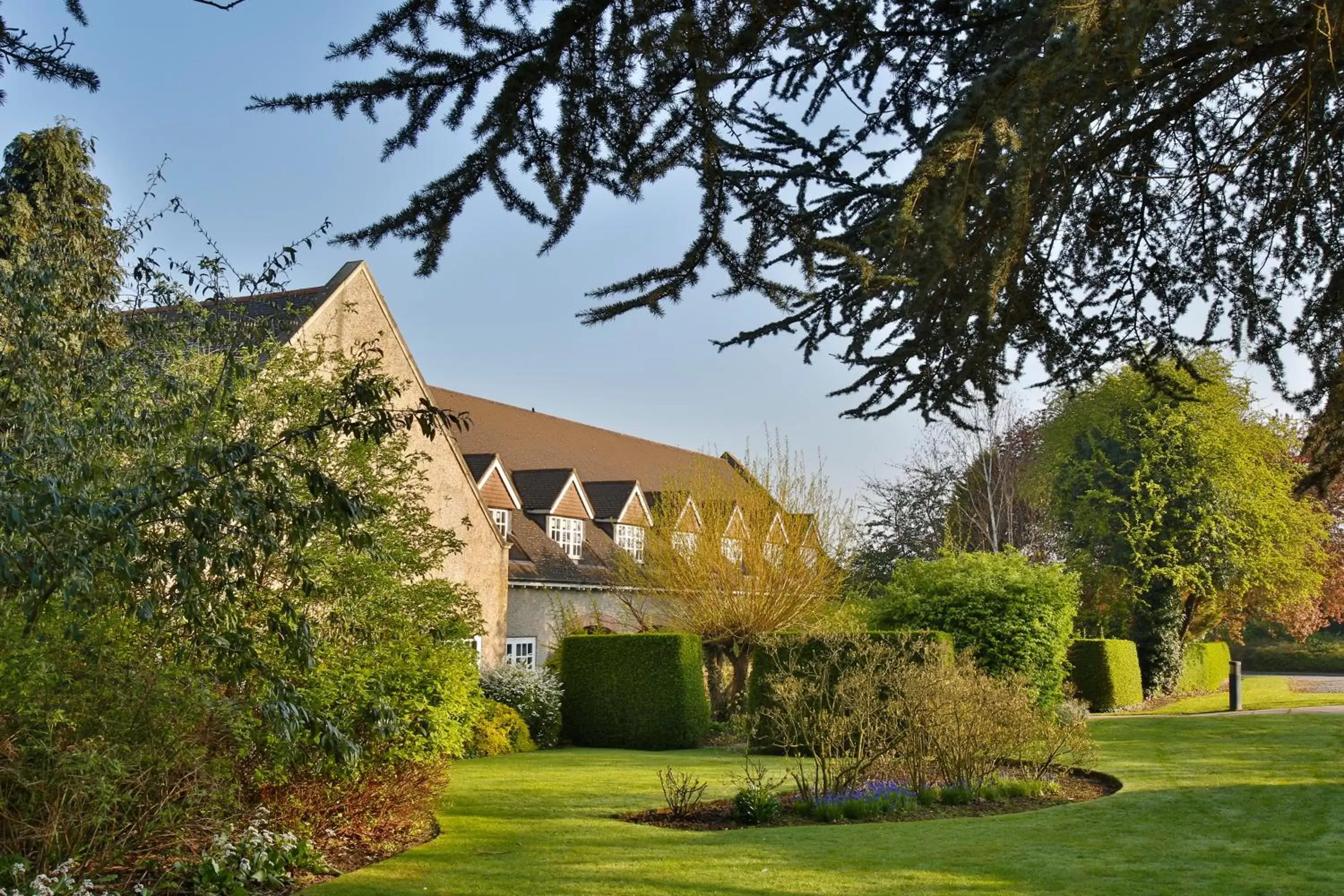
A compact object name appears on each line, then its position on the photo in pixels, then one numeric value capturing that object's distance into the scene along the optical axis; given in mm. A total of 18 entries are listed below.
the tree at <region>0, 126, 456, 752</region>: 5789
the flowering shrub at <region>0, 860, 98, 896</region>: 6812
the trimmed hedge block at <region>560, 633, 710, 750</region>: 20984
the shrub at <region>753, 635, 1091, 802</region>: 12227
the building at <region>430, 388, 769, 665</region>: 26172
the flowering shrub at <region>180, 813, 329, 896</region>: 8180
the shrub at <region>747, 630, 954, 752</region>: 14000
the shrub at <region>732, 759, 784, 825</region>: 11367
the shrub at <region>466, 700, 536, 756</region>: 18641
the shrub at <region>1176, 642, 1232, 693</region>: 31766
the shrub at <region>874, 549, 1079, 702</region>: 19203
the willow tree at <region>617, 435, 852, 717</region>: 23672
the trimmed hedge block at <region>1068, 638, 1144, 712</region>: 26359
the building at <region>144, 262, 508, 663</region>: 21469
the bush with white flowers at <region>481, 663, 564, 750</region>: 20672
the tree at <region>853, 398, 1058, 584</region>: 36969
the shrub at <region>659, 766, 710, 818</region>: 11656
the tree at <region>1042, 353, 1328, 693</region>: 28844
